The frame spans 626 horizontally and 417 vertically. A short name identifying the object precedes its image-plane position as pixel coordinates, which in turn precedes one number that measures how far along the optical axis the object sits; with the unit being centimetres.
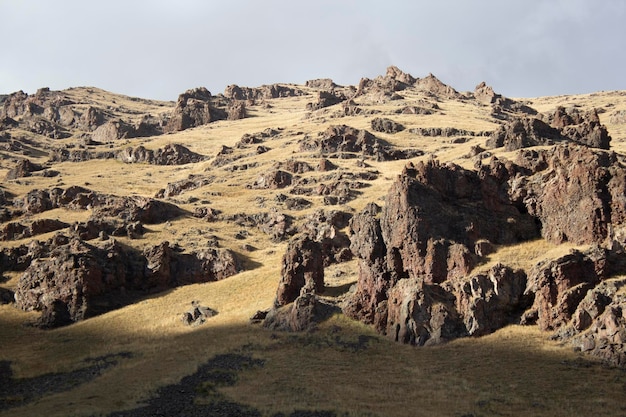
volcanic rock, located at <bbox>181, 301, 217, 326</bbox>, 5916
